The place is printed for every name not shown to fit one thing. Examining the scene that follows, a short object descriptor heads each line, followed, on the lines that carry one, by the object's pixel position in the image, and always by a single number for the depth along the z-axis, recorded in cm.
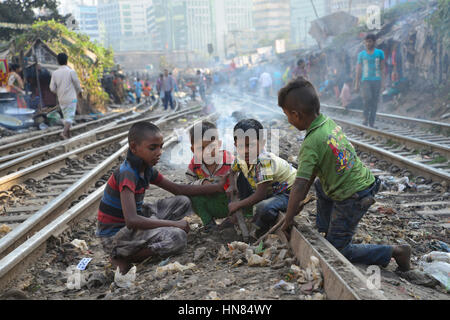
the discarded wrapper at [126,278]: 289
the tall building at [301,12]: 10081
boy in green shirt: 270
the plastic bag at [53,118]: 1325
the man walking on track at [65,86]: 977
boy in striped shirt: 313
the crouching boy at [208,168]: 379
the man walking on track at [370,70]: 955
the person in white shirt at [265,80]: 2430
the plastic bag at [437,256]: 308
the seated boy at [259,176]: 338
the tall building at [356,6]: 7100
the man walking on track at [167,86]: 1912
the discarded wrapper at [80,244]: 393
